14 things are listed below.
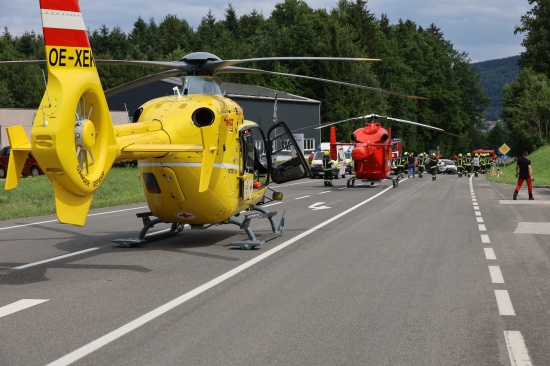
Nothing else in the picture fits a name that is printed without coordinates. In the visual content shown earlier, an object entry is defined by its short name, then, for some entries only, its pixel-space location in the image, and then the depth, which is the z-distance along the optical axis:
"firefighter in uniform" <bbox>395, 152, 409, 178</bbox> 45.47
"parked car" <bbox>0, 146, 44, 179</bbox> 42.78
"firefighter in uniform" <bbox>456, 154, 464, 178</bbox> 56.26
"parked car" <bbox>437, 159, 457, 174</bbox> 73.81
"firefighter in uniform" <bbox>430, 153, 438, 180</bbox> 46.62
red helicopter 34.91
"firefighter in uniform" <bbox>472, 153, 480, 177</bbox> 63.53
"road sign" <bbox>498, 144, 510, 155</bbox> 54.74
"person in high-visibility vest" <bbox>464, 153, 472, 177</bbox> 59.81
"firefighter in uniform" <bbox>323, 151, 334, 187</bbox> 37.47
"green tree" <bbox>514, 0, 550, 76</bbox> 93.44
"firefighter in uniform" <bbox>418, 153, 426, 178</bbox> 52.19
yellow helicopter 8.57
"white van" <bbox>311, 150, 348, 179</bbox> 49.19
